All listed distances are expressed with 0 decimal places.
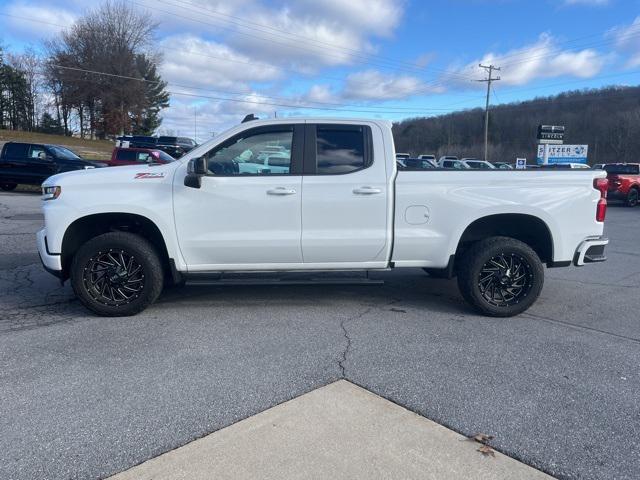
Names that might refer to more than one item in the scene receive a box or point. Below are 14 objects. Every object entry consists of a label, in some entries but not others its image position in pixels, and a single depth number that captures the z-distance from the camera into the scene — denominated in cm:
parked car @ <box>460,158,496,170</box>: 2791
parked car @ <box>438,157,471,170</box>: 2862
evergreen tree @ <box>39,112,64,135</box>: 6950
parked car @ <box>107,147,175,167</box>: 1892
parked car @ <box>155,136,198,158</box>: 2553
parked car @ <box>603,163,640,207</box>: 2031
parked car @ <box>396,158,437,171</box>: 2431
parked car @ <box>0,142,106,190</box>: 1867
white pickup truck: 493
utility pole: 5216
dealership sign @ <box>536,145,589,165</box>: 3575
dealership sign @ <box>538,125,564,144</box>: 3369
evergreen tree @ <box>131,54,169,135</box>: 6488
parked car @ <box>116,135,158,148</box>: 2984
